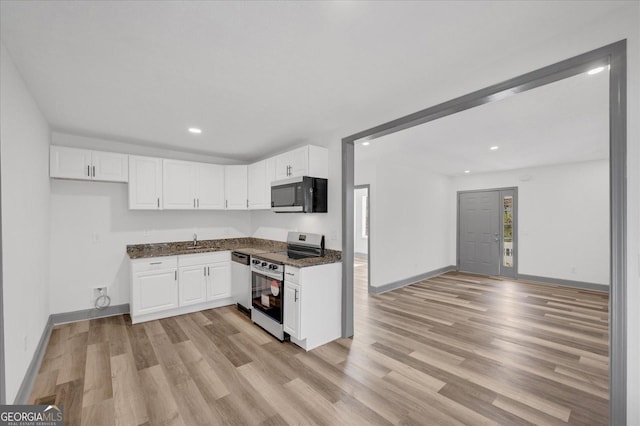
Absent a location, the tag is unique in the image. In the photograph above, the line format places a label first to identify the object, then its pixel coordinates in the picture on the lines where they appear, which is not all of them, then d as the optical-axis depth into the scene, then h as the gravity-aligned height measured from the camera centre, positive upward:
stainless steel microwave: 3.40 +0.22
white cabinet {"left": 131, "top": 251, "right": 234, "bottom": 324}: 3.72 -1.04
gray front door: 6.69 -0.51
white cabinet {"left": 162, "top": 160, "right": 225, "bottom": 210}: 4.24 +0.44
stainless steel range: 3.25 -0.85
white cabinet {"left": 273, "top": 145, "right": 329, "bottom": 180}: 3.49 +0.66
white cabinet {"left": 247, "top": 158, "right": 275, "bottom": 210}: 4.24 +0.47
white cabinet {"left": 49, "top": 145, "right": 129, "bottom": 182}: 3.44 +0.63
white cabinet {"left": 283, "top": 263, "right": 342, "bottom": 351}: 2.99 -1.04
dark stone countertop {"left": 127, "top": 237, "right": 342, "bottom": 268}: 3.29 -0.57
